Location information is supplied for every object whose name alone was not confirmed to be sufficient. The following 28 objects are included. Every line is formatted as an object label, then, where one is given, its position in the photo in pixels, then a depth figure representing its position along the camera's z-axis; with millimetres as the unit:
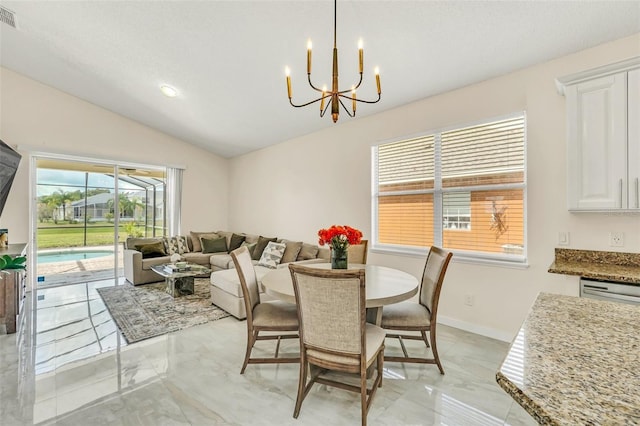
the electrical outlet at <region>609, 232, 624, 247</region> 2318
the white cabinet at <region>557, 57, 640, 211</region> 2049
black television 3605
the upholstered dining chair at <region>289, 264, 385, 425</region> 1685
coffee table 4266
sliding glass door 5059
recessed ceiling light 4178
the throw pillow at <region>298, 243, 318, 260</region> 4496
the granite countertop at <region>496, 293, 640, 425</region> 579
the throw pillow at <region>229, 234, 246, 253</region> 6172
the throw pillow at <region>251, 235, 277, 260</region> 5262
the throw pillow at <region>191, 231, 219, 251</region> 6285
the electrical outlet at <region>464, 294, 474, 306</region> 3115
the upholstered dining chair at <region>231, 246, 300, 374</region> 2311
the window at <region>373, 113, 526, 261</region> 2955
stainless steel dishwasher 1862
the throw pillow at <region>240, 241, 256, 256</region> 5328
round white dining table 1962
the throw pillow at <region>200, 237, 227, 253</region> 6073
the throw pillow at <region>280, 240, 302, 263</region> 4617
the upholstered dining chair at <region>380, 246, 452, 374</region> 2291
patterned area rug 3229
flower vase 2516
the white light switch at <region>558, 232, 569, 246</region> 2564
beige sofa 4617
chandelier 2000
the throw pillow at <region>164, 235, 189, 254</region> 5723
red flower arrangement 2499
